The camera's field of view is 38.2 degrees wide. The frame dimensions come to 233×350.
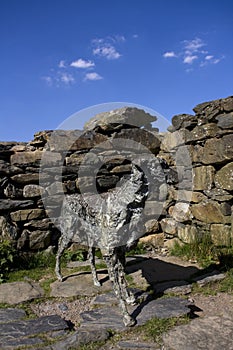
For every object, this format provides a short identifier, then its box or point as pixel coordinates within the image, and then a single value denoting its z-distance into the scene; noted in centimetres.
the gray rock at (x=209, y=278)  494
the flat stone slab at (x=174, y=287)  467
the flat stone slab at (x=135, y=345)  323
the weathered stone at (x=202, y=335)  319
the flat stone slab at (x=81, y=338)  329
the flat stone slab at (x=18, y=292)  469
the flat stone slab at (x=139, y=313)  372
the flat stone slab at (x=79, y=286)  486
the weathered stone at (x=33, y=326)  363
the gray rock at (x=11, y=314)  404
